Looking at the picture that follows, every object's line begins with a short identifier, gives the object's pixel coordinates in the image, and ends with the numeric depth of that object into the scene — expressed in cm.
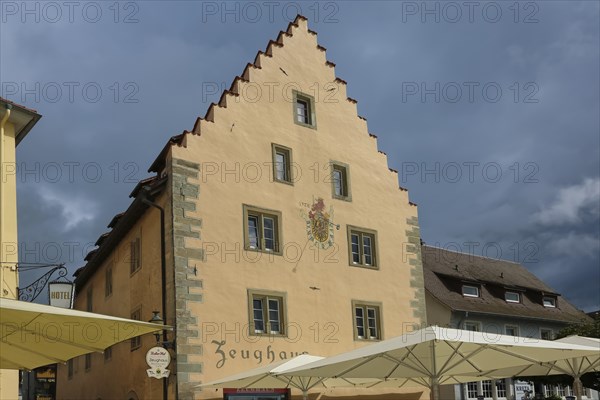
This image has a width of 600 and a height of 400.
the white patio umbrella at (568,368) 1523
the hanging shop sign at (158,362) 1656
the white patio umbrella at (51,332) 689
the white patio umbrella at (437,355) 1166
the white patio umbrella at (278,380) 1653
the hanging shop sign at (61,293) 1376
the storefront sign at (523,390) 3319
